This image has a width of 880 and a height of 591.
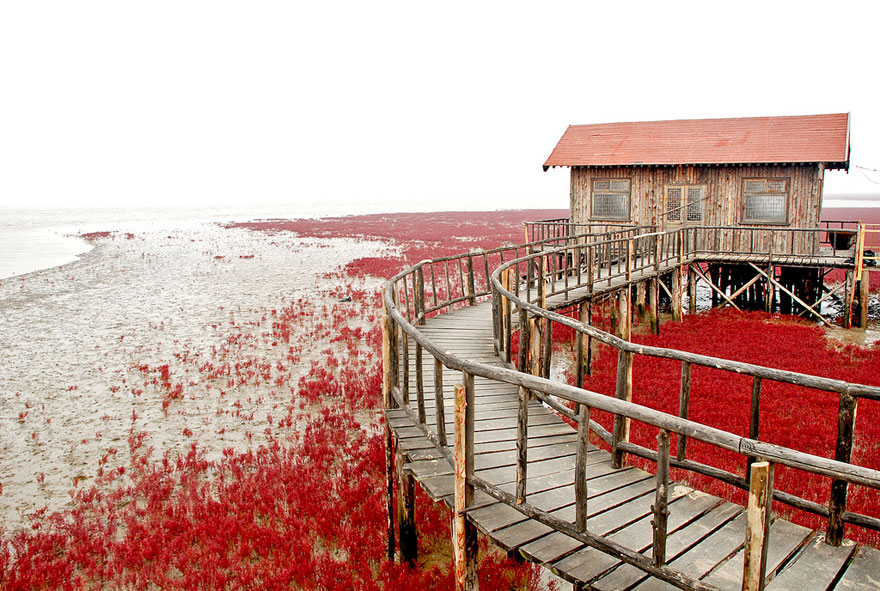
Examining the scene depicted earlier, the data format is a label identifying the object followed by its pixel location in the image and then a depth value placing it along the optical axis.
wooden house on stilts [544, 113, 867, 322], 20.08
